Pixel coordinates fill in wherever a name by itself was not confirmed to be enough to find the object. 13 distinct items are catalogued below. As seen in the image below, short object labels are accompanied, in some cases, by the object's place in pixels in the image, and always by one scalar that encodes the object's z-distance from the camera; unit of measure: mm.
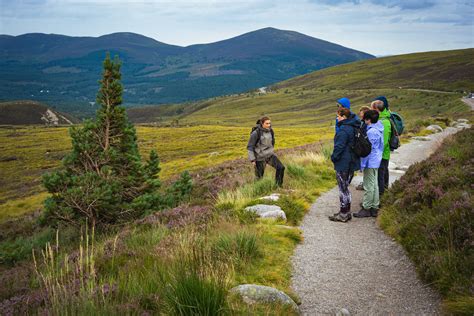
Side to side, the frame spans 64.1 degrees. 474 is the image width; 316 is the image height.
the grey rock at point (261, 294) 4887
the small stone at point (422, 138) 25838
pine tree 17561
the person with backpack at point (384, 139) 10389
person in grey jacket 12132
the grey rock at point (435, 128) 30959
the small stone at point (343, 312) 5004
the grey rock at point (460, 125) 31712
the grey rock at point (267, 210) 9078
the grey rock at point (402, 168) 16044
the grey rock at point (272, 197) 10469
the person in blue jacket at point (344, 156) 9242
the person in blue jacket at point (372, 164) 9570
